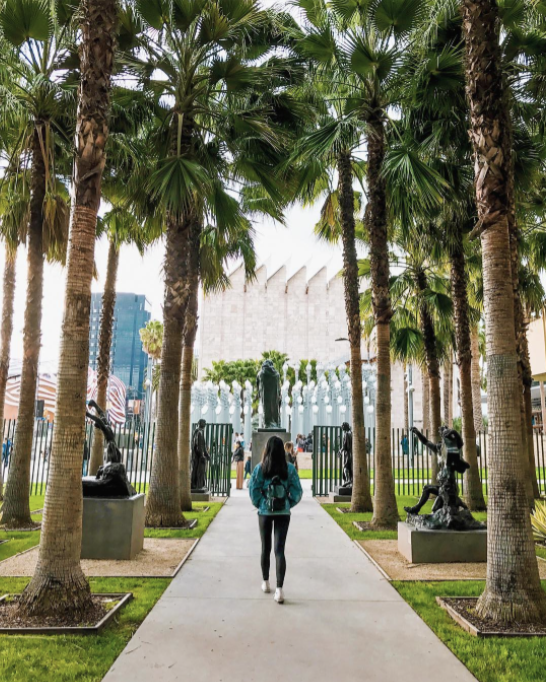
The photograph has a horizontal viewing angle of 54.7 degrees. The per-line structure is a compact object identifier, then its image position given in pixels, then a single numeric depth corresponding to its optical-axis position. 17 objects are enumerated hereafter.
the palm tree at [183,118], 8.73
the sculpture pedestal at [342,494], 14.64
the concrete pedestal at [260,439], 15.44
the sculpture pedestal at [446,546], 7.41
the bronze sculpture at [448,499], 7.57
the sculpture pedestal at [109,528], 7.38
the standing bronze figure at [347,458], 15.19
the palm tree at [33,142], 8.31
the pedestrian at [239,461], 18.50
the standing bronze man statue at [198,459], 15.31
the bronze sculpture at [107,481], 7.62
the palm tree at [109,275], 13.72
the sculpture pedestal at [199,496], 14.84
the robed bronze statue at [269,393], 15.99
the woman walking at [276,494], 5.47
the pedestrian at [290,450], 14.61
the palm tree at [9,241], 11.17
